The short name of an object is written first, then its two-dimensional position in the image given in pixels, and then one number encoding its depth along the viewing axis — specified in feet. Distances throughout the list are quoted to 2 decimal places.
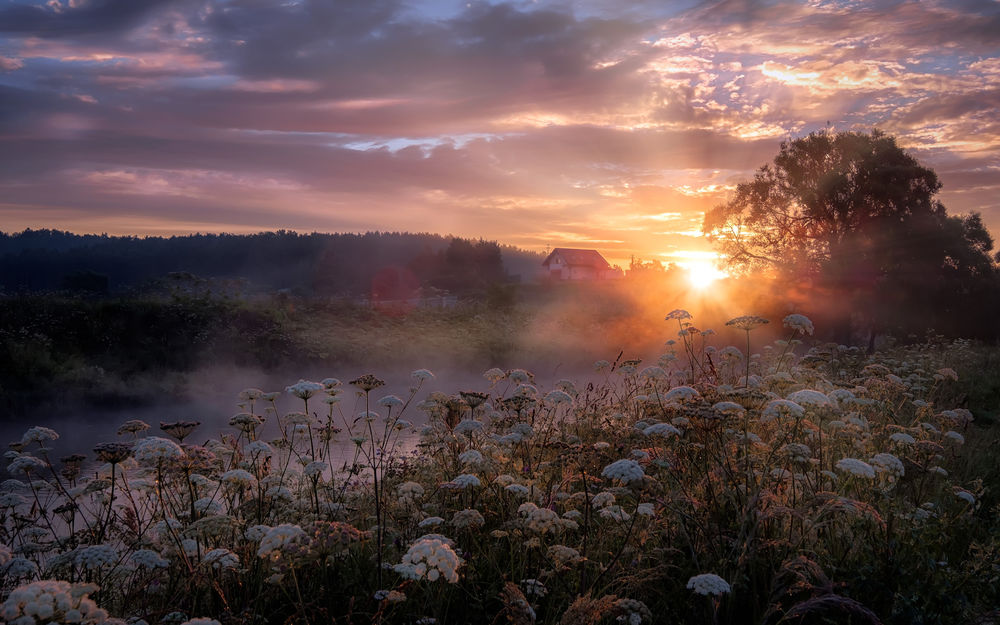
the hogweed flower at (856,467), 13.13
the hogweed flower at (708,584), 10.23
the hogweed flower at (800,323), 19.79
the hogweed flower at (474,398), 19.33
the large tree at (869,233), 96.32
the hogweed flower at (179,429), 14.40
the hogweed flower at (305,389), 16.05
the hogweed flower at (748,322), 18.15
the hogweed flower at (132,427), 16.43
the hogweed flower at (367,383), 17.01
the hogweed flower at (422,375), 21.01
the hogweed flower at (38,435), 14.97
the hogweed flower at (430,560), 9.25
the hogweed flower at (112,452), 12.36
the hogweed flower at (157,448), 11.26
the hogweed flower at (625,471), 10.97
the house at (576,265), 257.75
